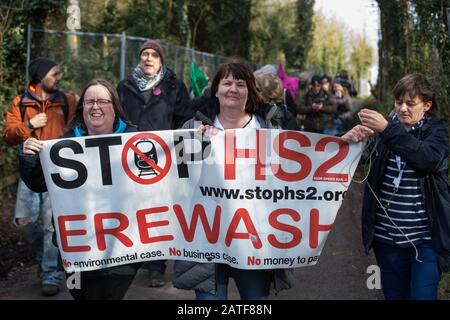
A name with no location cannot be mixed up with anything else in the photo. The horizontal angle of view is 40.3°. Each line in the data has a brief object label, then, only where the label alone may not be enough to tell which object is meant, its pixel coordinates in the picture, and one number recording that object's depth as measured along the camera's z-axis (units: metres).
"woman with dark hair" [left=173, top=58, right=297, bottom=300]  3.67
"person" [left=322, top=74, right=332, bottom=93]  11.53
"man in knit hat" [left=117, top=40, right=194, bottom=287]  5.64
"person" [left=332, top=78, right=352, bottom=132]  11.63
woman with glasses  3.70
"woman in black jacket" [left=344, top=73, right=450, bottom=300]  3.50
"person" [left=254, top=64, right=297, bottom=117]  8.15
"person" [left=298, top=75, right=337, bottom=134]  11.17
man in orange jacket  5.39
